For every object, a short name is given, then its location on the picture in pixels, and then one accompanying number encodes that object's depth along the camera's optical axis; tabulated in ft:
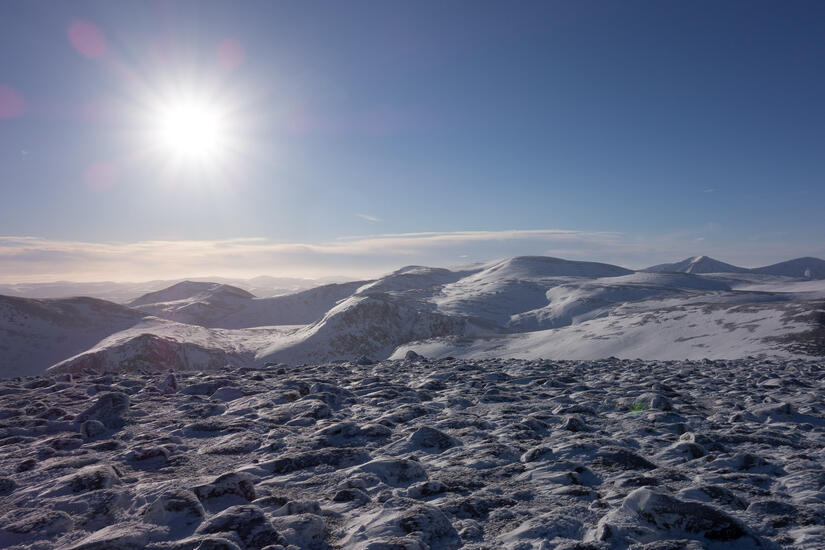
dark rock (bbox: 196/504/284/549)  14.82
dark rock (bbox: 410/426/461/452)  27.30
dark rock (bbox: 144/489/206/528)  16.83
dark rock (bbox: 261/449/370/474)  23.61
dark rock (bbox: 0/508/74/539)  16.43
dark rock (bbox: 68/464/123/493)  20.03
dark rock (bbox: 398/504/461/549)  15.25
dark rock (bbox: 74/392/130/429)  33.60
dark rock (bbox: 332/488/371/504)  19.01
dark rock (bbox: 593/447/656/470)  22.65
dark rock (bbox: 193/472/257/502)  18.80
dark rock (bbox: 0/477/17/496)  20.72
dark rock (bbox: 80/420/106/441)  30.62
